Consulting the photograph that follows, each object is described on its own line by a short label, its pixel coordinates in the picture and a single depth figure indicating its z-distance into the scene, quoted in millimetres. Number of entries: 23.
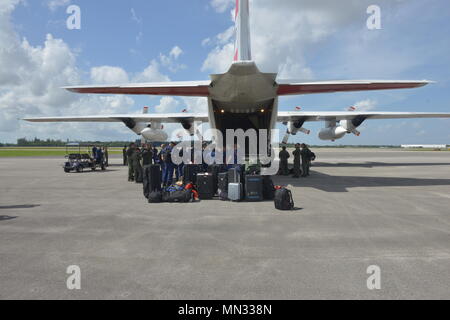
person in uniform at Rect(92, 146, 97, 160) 17580
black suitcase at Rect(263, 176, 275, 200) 8297
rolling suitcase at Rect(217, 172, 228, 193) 8352
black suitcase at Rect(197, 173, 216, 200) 8367
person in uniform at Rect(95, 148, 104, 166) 17703
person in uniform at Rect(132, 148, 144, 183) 12141
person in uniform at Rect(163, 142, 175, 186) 10297
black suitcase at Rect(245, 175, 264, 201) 8000
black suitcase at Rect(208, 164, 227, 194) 8777
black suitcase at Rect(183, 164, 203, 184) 9109
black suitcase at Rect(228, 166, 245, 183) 8094
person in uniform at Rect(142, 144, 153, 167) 11555
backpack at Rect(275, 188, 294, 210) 6812
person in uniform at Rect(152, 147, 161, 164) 12703
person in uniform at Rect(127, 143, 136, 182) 12387
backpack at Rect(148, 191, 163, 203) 7797
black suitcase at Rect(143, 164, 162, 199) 8359
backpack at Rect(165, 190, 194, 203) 7906
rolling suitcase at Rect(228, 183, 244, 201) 7930
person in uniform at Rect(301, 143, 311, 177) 13620
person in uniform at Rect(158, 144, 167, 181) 10508
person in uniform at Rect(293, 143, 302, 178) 13506
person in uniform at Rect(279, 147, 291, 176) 14664
